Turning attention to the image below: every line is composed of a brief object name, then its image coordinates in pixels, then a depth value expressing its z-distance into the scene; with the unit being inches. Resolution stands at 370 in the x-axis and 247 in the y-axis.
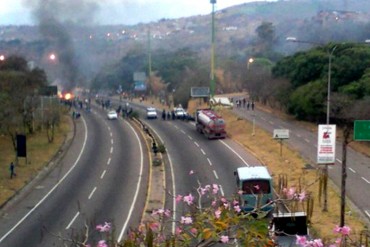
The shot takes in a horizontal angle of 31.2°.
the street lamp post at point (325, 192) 869.3
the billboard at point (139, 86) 3475.9
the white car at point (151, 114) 2217.0
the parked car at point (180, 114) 2155.5
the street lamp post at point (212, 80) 2224.4
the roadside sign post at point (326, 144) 850.8
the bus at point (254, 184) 819.4
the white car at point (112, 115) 2220.7
